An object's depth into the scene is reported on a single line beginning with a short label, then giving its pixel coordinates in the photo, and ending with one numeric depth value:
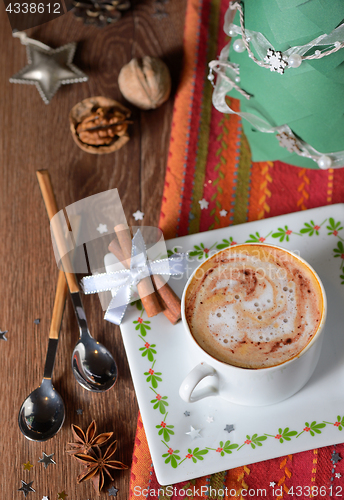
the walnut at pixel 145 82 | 0.57
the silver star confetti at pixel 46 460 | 0.51
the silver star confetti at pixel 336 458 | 0.49
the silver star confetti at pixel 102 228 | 0.56
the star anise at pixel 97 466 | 0.51
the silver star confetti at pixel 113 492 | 0.51
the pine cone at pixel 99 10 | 0.62
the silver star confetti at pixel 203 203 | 0.56
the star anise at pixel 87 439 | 0.51
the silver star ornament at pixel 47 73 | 0.60
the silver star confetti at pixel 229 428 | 0.49
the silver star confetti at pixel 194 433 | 0.49
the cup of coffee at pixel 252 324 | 0.47
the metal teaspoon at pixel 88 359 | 0.52
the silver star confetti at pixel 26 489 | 0.51
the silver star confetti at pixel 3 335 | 0.55
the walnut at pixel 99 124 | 0.57
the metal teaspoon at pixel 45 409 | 0.52
